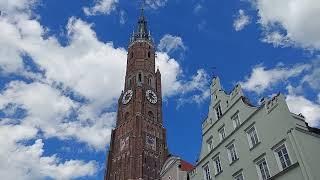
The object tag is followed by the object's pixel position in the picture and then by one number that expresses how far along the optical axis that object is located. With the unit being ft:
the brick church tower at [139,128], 263.70
